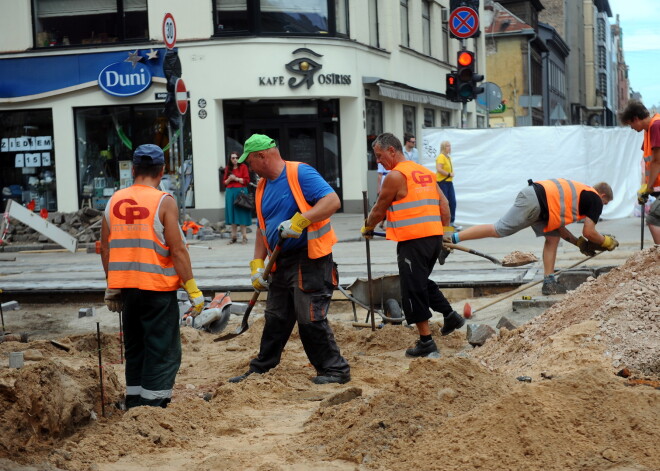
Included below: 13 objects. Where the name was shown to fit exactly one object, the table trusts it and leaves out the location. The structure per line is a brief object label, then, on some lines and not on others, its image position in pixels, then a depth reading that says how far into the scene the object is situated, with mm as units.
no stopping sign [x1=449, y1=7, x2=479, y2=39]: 17641
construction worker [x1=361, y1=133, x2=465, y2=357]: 8320
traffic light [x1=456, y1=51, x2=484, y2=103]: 17641
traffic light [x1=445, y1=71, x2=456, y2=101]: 17745
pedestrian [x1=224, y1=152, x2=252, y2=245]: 18891
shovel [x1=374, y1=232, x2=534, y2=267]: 9700
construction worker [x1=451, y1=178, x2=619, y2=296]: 10289
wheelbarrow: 9703
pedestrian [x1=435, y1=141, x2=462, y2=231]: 18906
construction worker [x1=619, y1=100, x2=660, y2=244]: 10672
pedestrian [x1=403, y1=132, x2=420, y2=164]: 20594
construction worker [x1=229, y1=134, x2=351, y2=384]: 7102
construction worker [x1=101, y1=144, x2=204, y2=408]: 6211
